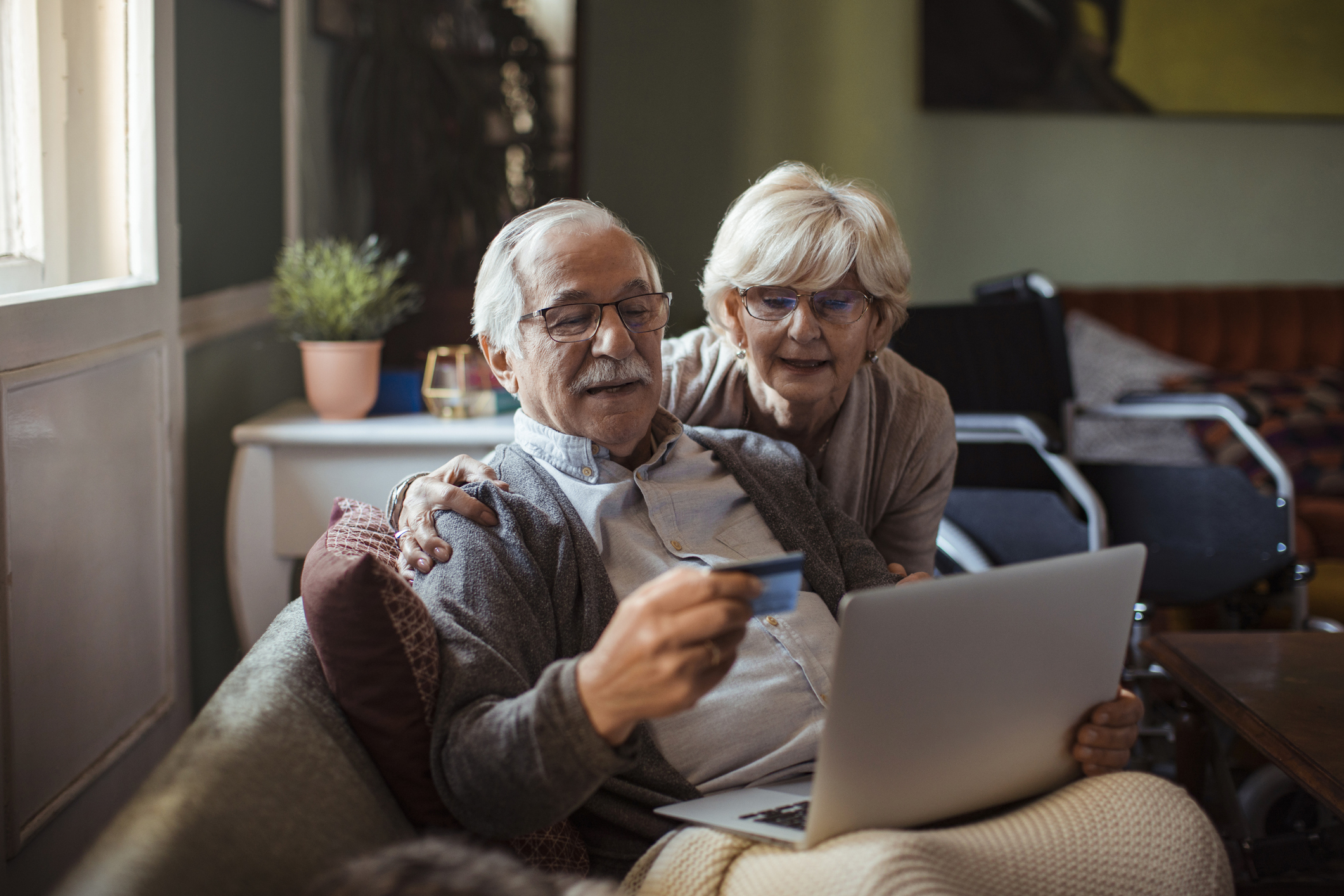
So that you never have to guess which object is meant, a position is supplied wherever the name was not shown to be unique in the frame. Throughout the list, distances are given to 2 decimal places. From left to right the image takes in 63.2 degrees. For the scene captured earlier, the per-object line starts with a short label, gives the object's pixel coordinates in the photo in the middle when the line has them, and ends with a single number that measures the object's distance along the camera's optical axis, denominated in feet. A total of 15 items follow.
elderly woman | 4.89
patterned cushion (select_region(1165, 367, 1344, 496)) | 9.40
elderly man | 2.88
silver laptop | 2.84
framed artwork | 11.09
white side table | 6.59
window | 4.84
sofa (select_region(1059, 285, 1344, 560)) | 10.90
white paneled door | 4.61
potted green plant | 6.97
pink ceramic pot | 6.95
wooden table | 3.78
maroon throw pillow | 3.26
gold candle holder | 7.17
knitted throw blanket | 2.79
